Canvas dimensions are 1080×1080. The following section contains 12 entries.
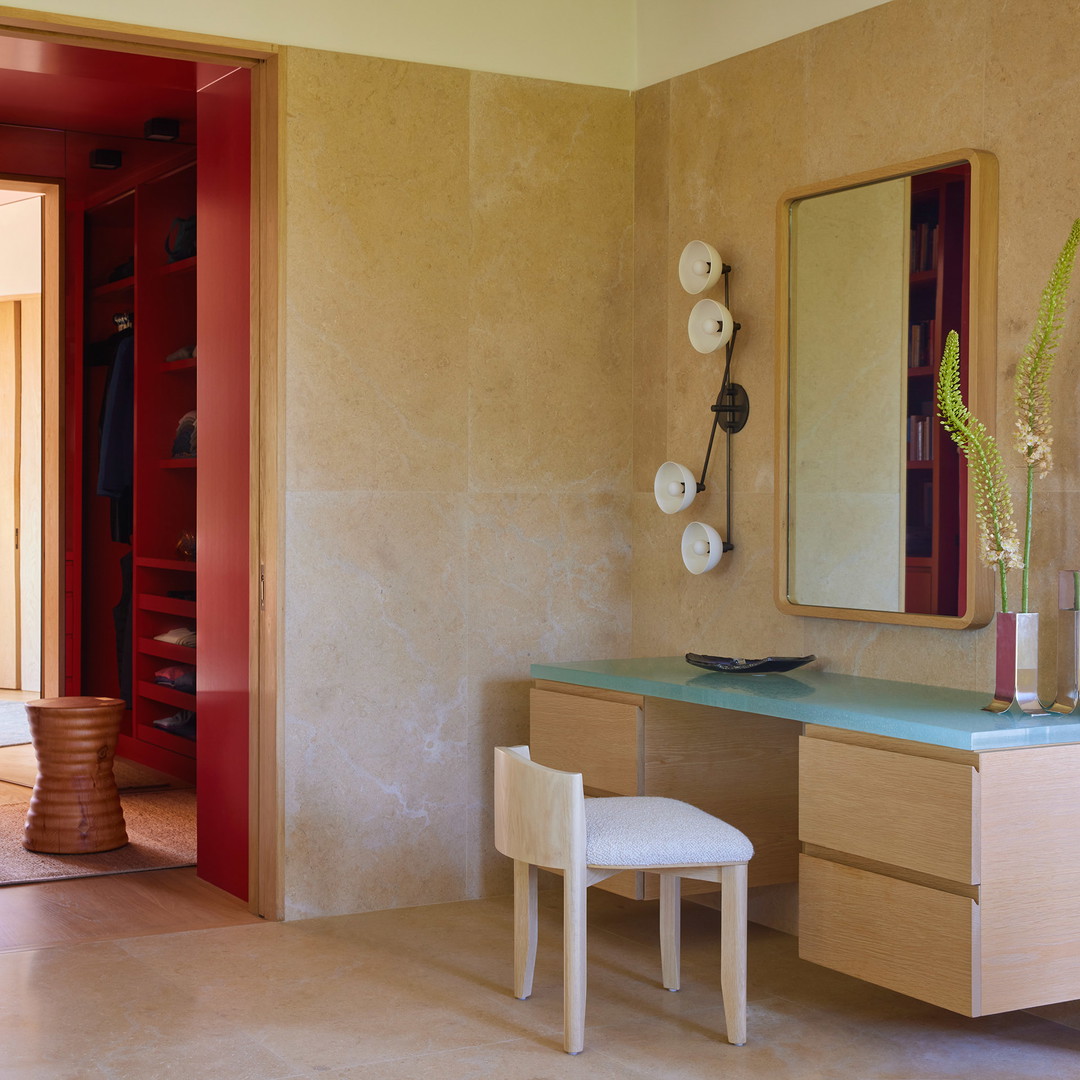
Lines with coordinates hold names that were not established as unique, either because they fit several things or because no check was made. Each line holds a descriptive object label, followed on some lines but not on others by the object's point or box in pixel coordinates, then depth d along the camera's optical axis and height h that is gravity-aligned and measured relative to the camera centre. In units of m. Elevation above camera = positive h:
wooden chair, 2.86 -0.70
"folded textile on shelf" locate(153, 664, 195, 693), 5.51 -0.69
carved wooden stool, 4.59 -0.92
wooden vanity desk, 2.57 -0.62
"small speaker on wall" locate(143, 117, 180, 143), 5.48 +1.44
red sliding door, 4.00 +0.07
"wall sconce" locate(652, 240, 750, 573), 3.88 +0.29
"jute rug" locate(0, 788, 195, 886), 4.35 -1.13
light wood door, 8.45 +0.22
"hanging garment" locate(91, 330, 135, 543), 6.07 +0.32
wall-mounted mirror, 3.16 +0.29
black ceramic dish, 3.48 -0.39
